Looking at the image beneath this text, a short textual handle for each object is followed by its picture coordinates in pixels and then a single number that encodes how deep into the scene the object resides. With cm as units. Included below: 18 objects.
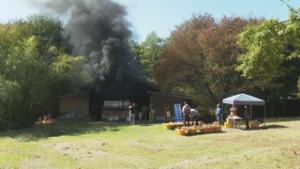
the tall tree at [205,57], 1764
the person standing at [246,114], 1262
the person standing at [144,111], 1966
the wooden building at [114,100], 1942
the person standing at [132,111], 1644
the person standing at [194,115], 1309
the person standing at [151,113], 1762
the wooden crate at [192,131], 1147
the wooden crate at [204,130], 1184
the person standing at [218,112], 1498
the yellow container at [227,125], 1357
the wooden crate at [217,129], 1225
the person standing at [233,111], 1318
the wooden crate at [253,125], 1299
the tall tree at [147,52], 3344
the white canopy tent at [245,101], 1288
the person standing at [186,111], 1280
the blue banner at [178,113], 1555
